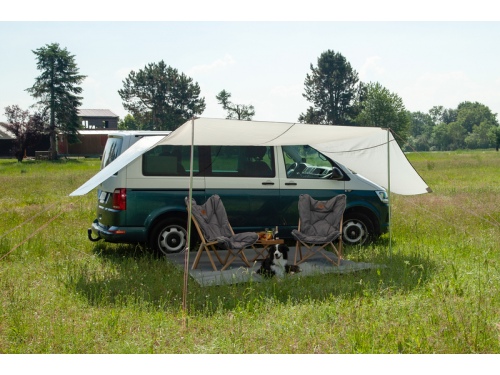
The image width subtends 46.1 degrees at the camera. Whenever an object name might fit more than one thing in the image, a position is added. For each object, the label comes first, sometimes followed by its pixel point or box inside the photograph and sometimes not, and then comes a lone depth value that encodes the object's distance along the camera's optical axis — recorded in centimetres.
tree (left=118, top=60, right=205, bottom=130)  6269
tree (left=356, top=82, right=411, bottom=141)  7244
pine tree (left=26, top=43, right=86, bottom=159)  5219
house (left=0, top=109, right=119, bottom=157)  5459
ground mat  709
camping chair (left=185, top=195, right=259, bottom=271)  746
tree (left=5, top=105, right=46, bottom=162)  4678
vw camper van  825
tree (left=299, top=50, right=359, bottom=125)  7025
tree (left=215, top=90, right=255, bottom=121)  7544
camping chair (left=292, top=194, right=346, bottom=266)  838
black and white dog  728
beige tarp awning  701
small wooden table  760
